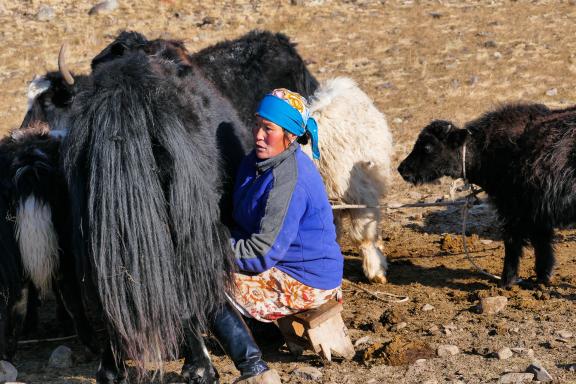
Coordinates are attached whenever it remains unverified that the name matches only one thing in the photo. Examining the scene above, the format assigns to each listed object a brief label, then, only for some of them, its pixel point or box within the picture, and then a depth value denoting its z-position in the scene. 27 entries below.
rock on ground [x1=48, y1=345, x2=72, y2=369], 8.94
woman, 7.44
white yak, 11.40
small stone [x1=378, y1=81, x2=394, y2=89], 21.30
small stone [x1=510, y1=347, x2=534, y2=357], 8.33
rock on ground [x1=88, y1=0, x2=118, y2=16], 27.56
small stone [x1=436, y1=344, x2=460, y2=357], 8.50
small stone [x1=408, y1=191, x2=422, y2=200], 14.92
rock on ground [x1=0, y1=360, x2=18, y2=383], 8.42
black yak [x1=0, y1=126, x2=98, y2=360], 8.51
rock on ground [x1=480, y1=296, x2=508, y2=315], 9.78
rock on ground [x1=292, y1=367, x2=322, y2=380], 8.06
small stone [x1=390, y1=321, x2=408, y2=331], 9.48
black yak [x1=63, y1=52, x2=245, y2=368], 6.44
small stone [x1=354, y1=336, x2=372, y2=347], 9.00
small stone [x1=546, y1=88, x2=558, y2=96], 19.69
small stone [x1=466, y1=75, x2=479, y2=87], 20.97
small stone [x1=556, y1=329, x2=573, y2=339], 8.84
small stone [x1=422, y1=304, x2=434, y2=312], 10.14
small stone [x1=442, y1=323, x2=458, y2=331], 9.29
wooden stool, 8.12
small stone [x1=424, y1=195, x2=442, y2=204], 14.64
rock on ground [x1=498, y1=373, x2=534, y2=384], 7.63
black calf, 10.38
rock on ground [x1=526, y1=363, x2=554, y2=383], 7.61
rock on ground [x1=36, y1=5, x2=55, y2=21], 27.28
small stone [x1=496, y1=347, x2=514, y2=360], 8.24
